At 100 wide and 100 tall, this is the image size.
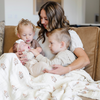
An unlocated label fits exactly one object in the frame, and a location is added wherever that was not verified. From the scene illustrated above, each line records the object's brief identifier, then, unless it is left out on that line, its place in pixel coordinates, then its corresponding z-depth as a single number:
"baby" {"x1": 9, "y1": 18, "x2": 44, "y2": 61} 1.71
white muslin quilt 1.11
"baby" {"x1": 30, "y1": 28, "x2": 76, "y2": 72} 1.46
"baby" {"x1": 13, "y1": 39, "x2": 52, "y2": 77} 1.41
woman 1.43
